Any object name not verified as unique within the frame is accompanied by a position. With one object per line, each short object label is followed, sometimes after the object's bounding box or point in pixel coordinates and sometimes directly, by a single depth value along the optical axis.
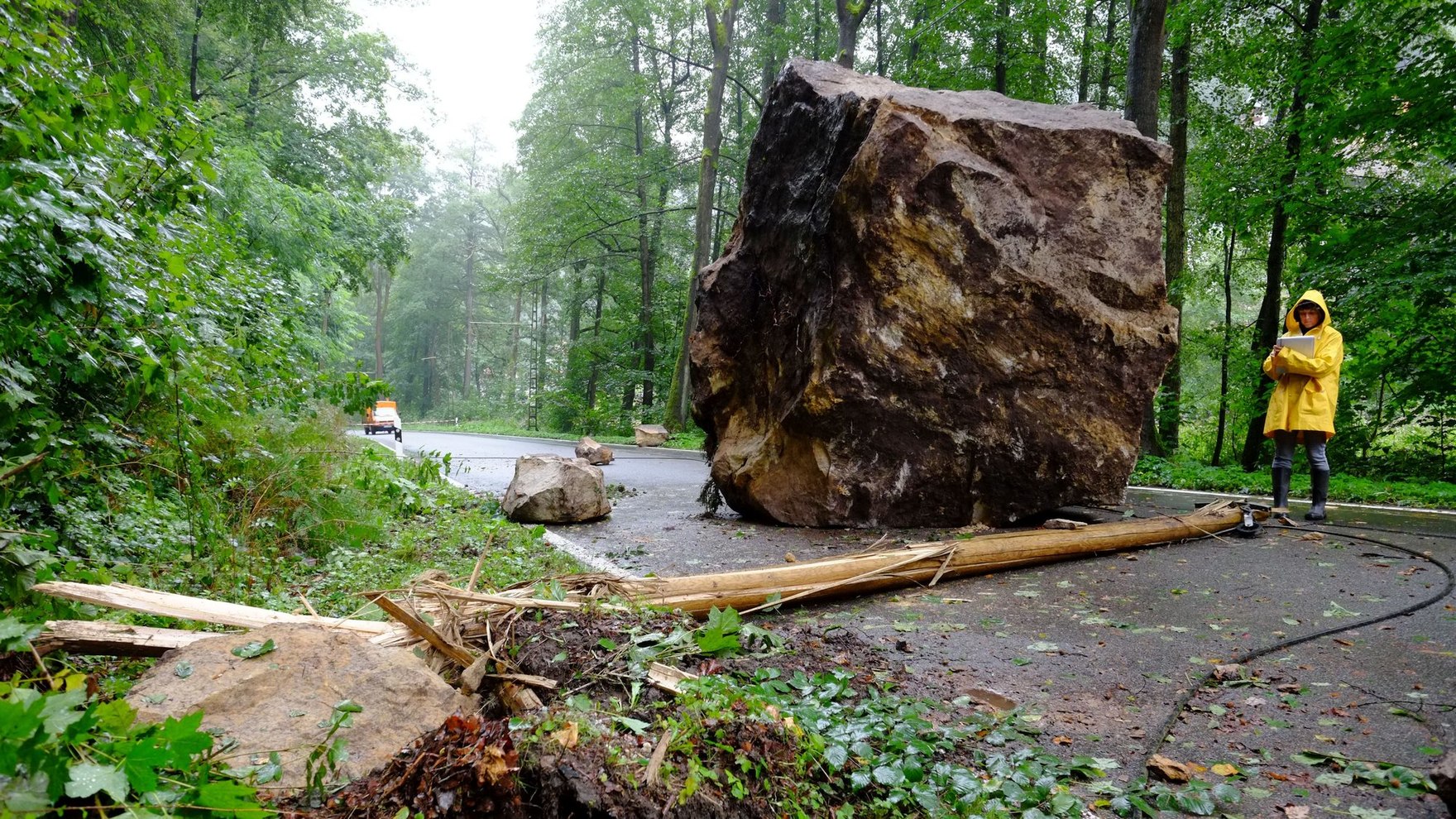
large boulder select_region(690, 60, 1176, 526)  6.18
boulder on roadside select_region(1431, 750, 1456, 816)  1.89
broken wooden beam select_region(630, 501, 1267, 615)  3.89
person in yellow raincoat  6.93
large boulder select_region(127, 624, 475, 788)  2.10
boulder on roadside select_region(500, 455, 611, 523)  7.24
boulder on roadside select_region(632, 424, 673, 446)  19.30
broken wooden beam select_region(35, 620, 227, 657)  2.48
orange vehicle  18.90
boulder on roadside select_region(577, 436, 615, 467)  13.08
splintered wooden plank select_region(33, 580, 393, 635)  2.70
